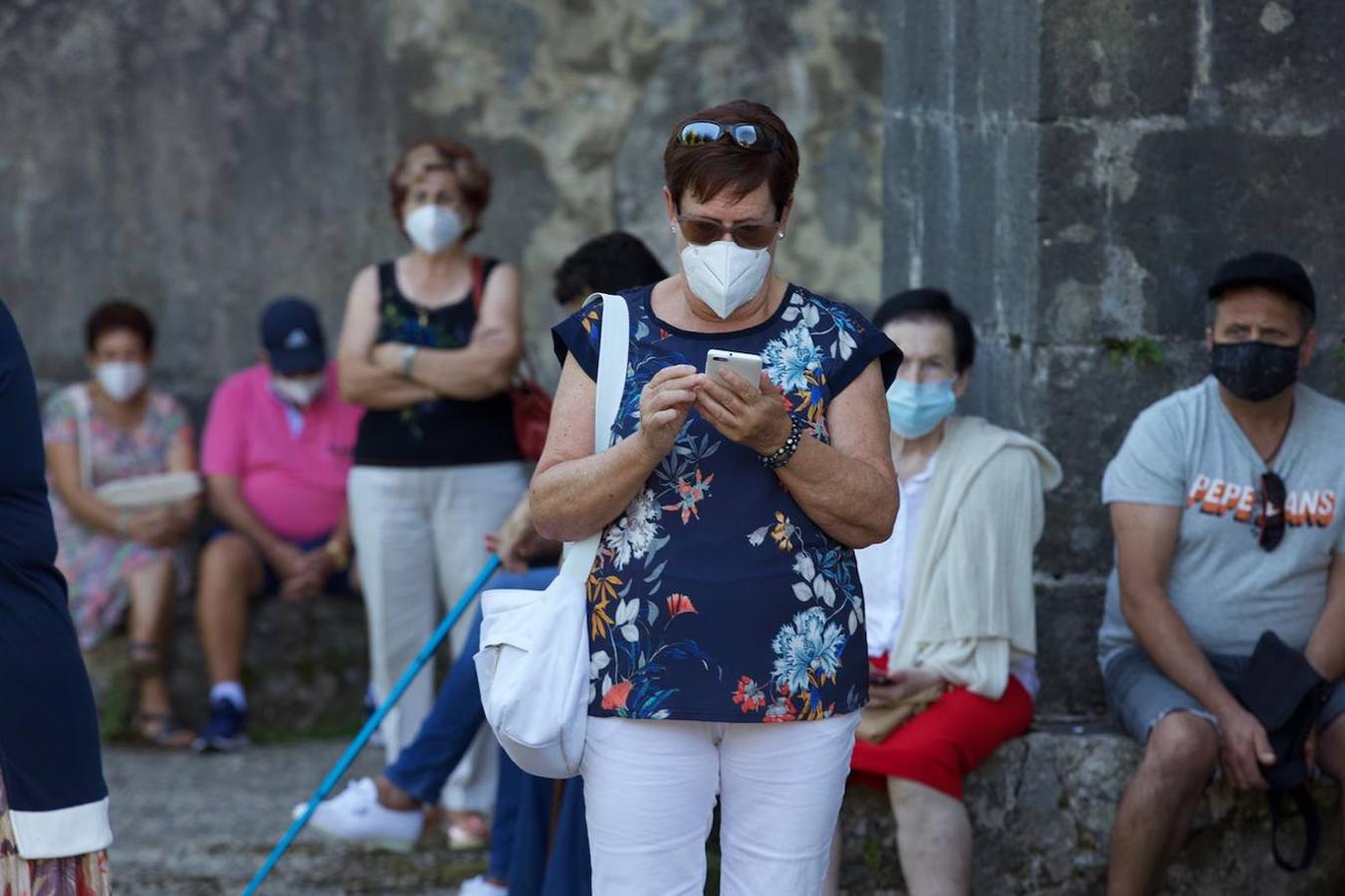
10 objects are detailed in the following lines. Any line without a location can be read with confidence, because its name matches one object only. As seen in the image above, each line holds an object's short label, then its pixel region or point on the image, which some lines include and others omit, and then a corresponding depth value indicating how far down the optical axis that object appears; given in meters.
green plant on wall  9.57
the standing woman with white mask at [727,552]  6.34
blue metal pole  9.48
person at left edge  5.68
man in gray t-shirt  8.72
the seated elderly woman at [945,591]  8.63
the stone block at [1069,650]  9.76
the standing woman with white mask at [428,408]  11.23
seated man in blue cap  13.48
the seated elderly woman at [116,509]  13.44
